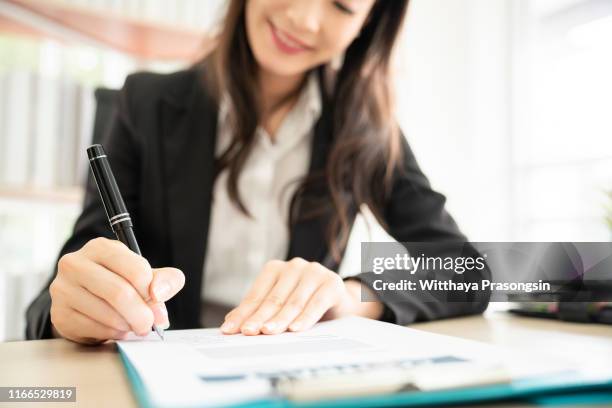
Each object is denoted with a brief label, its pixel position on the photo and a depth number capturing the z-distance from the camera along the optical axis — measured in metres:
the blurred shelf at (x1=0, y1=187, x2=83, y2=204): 1.32
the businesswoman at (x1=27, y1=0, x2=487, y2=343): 0.93
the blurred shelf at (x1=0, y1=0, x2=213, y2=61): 1.42
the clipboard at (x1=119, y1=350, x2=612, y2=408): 0.27
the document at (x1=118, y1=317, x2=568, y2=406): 0.28
